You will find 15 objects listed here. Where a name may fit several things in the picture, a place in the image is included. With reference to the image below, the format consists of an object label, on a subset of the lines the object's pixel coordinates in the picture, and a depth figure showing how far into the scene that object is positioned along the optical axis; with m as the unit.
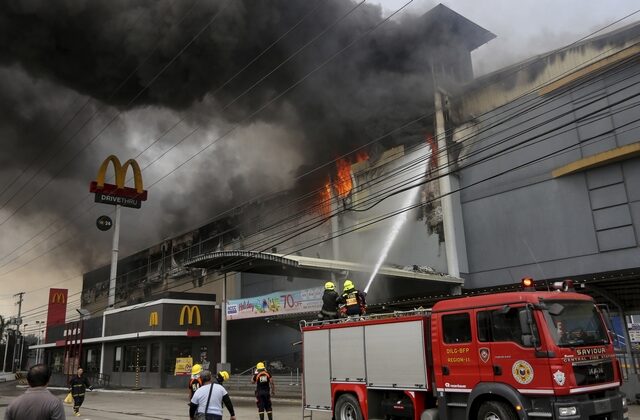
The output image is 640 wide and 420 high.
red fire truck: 7.53
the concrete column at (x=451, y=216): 24.44
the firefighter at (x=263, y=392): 12.23
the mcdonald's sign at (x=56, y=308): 46.41
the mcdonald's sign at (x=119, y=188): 39.62
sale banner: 25.03
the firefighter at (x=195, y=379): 10.12
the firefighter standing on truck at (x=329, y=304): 12.09
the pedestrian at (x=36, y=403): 3.98
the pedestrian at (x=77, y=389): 15.96
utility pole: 75.03
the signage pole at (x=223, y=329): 30.10
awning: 20.84
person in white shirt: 6.94
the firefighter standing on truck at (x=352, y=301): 11.62
